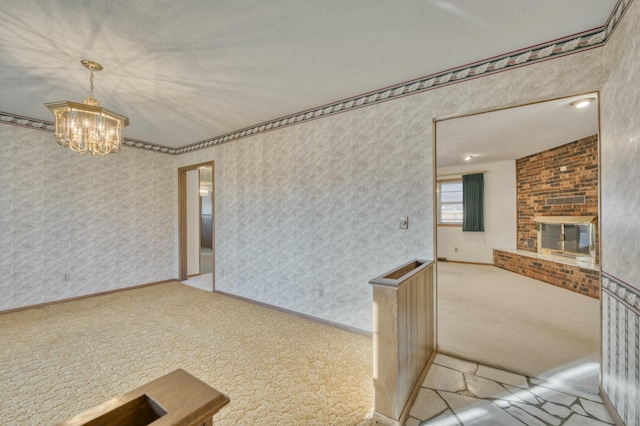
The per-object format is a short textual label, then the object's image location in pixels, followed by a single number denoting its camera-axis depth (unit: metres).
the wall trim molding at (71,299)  3.69
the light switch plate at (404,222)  2.81
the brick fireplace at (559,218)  4.71
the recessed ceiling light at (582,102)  3.11
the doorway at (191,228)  5.32
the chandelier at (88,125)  2.23
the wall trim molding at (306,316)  3.08
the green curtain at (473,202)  7.06
